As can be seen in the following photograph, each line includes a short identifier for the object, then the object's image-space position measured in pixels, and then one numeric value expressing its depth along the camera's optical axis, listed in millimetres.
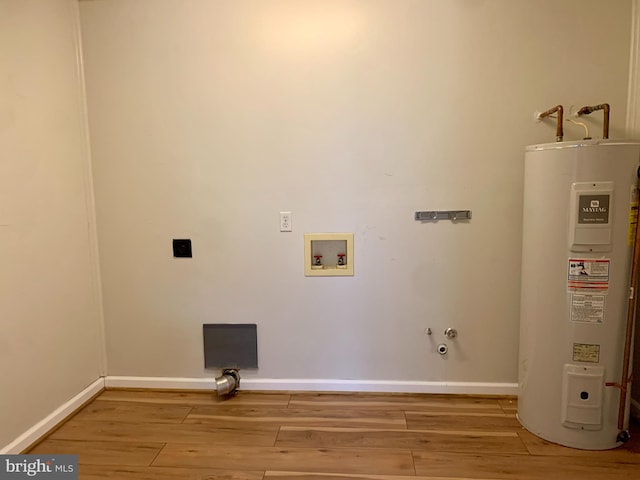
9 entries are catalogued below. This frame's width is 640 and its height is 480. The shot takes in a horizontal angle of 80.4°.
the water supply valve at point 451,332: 2295
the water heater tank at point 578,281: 1717
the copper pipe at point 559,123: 1960
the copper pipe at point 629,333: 1752
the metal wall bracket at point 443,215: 2225
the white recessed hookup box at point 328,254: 2297
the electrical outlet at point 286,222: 2304
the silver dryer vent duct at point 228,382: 2301
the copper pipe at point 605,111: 1882
